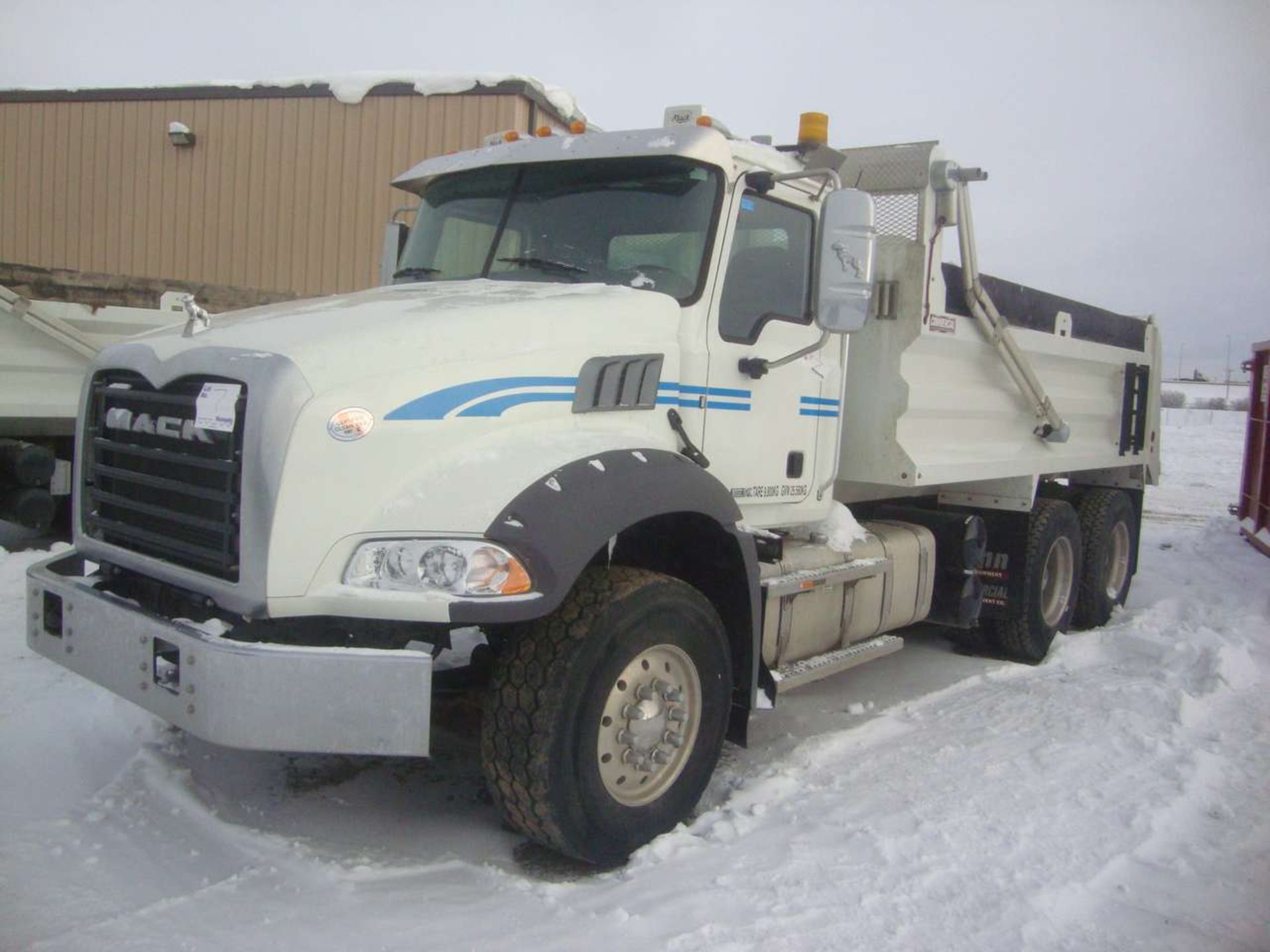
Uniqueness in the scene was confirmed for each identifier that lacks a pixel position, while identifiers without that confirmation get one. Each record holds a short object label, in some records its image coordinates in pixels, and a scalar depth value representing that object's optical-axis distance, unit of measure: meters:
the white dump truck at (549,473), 3.00
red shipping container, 10.88
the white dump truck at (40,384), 7.48
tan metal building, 12.34
